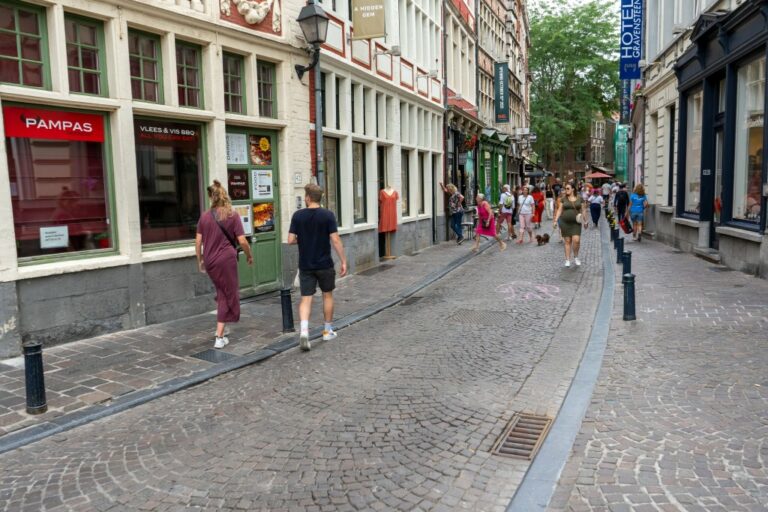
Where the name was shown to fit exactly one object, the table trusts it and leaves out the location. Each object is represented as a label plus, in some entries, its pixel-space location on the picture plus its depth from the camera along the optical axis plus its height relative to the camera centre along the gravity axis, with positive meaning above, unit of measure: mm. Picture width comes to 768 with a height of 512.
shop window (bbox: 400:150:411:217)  17778 +289
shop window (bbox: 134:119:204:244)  8352 +279
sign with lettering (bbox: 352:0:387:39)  12461 +3521
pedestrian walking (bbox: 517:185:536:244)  18859 -727
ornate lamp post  9977 +2496
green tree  46781 +9338
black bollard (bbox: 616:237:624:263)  13336 -1324
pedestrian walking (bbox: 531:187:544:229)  22156 -603
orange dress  15336 -452
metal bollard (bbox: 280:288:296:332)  7719 -1437
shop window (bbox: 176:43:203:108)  8805 +1753
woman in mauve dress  7066 -595
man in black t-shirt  7215 -557
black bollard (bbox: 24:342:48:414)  4922 -1424
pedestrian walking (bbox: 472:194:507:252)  17453 -924
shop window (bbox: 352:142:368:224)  14156 +258
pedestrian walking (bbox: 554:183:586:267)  12932 -649
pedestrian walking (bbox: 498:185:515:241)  20312 -664
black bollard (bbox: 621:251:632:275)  9805 -1184
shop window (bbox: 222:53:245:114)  9664 +1774
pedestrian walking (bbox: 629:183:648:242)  17828 -627
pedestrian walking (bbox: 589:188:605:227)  24906 -820
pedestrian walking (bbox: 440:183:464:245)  19898 -583
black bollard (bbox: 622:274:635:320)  7785 -1383
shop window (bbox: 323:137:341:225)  12641 +395
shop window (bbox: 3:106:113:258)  6852 +236
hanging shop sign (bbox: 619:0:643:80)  20734 +5041
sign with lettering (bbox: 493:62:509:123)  33638 +5421
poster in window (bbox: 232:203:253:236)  9875 -321
